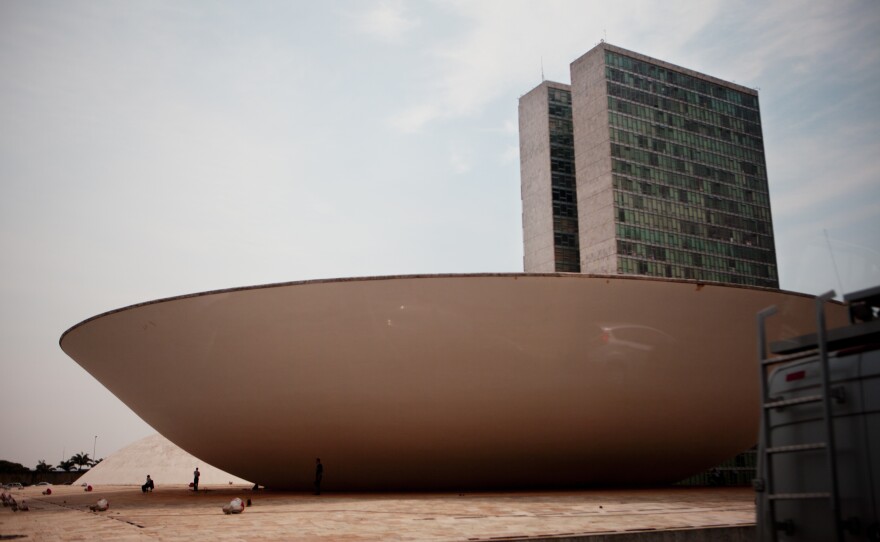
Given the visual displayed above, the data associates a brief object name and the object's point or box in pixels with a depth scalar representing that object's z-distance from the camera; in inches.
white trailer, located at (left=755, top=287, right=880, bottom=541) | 152.5
